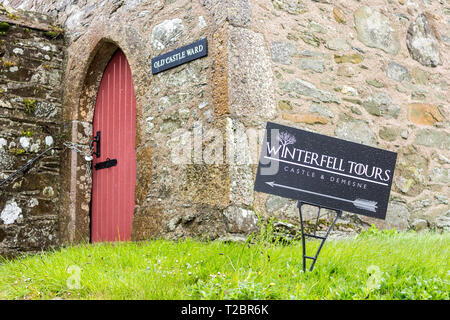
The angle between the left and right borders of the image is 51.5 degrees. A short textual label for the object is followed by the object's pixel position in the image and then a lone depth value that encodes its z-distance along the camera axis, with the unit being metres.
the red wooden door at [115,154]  4.66
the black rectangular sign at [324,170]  2.64
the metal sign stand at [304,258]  2.58
